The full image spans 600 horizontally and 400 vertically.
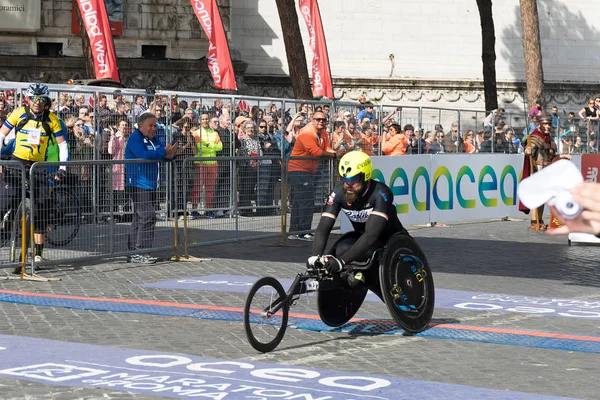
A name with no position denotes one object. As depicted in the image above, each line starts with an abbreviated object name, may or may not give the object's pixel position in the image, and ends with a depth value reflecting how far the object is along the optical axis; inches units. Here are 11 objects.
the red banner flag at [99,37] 956.7
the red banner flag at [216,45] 1087.6
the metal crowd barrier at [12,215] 518.0
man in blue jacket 576.1
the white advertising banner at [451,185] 759.1
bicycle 519.8
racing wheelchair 348.5
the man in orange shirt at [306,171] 694.5
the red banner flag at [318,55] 1192.8
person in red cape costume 813.9
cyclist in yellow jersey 534.6
